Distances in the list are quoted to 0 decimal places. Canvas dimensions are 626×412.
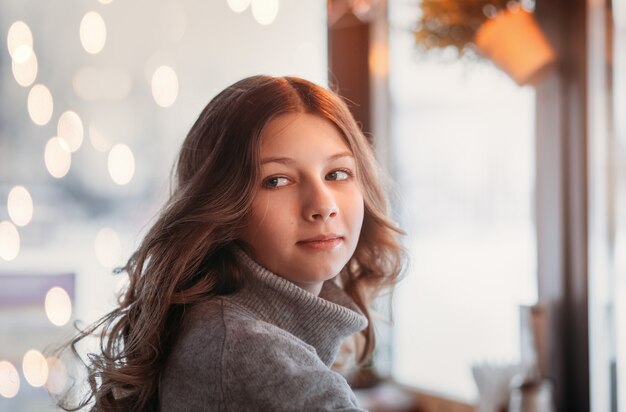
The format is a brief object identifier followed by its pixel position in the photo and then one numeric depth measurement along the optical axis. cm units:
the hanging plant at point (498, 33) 208
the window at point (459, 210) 235
